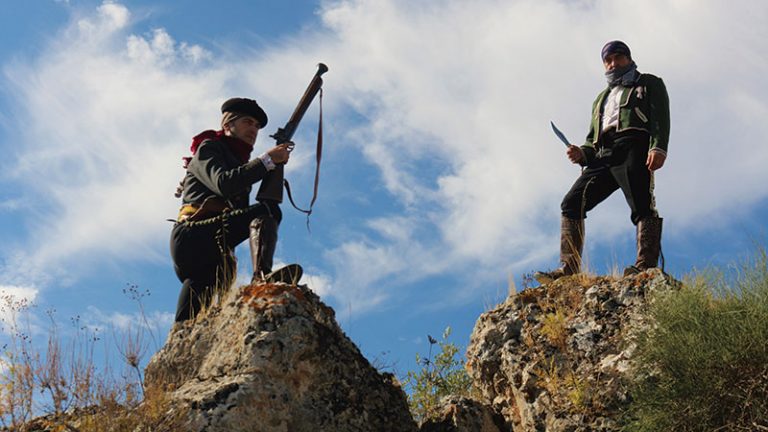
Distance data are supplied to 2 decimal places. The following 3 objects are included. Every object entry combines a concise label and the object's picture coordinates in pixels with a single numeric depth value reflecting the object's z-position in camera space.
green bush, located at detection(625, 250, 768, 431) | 6.00
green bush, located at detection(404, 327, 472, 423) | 7.99
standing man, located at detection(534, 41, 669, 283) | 7.70
